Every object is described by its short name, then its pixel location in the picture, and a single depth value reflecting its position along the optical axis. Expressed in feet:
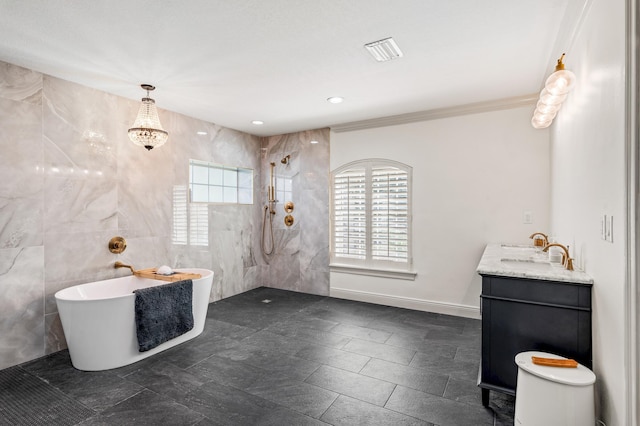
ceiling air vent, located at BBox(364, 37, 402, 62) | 8.04
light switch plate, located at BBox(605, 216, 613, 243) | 4.92
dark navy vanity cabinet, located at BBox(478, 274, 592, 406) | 6.14
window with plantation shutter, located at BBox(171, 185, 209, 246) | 13.93
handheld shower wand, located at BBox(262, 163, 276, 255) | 18.16
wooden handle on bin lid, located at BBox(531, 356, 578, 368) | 5.63
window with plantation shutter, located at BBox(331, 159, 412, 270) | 14.40
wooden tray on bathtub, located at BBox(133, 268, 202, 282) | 11.42
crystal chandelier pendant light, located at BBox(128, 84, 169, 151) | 10.39
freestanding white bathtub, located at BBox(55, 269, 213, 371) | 8.80
